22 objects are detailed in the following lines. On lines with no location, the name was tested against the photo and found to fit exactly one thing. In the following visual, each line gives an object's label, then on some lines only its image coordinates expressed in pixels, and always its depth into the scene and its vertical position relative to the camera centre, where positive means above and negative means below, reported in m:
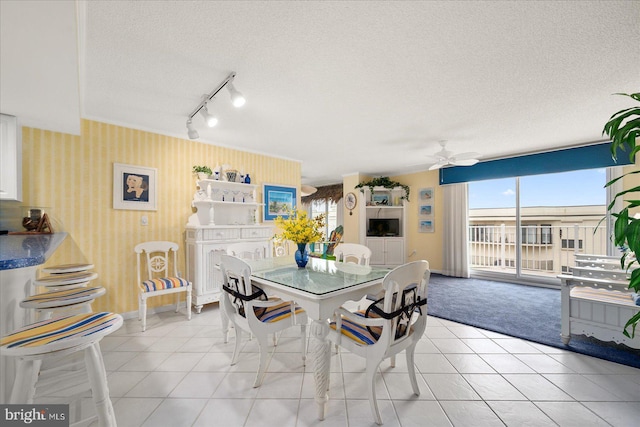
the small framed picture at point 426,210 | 5.99 +0.10
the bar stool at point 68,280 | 1.74 -0.45
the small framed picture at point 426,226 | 5.96 -0.28
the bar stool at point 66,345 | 0.89 -0.46
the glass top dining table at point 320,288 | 1.52 -0.48
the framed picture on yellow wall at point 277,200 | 4.52 +0.27
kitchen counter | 1.01 -0.18
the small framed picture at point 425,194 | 5.98 +0.49
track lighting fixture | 2.11 +1.09
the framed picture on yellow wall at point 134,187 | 3.03 +0.35
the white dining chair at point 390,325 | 1.45 -0.72
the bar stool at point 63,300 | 1.44 -0.50
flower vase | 2.27 -0.37
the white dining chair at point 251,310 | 1.76 -0.74
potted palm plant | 1.20 -0.06
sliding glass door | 4.62 -0.18
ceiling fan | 3.67 +0.84
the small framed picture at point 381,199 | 6.32 +0.39
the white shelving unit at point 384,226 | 6.08 -0.28
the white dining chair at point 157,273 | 2.81 -0.72
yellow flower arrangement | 2.20 -0.13
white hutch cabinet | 3.28 -0.18
